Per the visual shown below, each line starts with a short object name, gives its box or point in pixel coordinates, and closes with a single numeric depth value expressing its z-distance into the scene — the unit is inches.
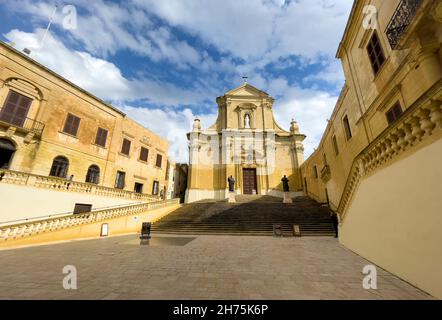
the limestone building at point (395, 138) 123.4
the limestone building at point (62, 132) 483.5
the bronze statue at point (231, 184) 717.9
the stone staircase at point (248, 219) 434.9
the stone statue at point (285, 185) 675.8
